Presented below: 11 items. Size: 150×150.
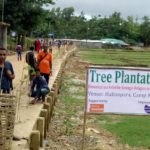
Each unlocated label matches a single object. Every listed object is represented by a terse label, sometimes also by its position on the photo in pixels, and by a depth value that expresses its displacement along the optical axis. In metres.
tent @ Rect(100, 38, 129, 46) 114.66
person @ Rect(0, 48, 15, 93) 10.18
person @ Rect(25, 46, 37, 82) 14.16
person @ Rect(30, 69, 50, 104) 13.73
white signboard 8.25
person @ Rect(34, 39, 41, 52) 45.83
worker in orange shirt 15.48
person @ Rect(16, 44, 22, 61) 36.10
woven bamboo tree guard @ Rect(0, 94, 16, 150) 7.57
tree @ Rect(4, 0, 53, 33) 47.78
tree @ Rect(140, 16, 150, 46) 127.00
